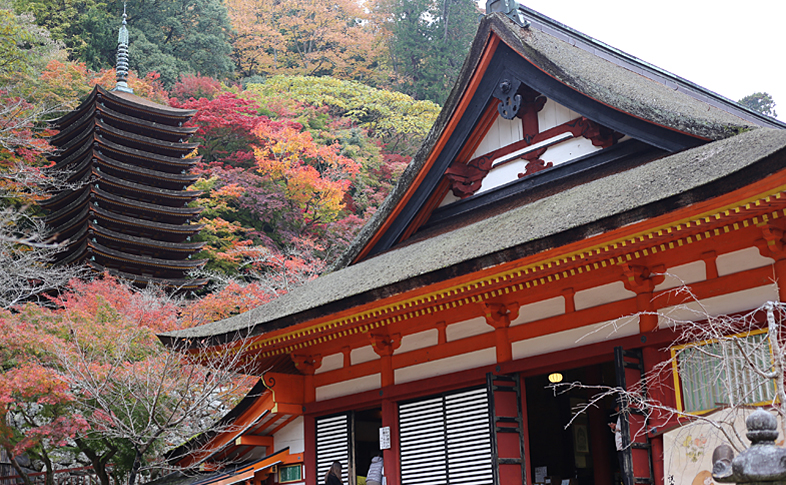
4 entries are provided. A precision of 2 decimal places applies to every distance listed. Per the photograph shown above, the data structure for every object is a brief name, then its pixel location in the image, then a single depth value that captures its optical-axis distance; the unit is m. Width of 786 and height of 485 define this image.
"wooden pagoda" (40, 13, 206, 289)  25.72
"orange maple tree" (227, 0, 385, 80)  44.75
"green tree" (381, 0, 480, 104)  40.47
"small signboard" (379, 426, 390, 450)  9.35
